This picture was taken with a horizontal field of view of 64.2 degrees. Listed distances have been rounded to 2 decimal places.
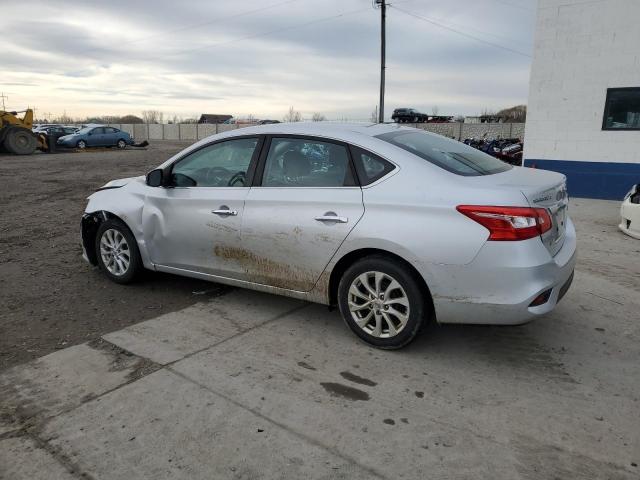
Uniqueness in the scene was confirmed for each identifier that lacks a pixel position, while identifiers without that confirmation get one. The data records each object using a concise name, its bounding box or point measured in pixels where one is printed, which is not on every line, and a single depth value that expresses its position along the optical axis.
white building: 10.62
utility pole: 23.59
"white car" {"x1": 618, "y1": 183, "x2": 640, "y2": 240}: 7.41
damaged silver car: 3.25
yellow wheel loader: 25.23
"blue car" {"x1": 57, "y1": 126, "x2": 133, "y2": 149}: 30.59
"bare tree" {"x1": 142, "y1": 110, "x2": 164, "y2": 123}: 89.31
